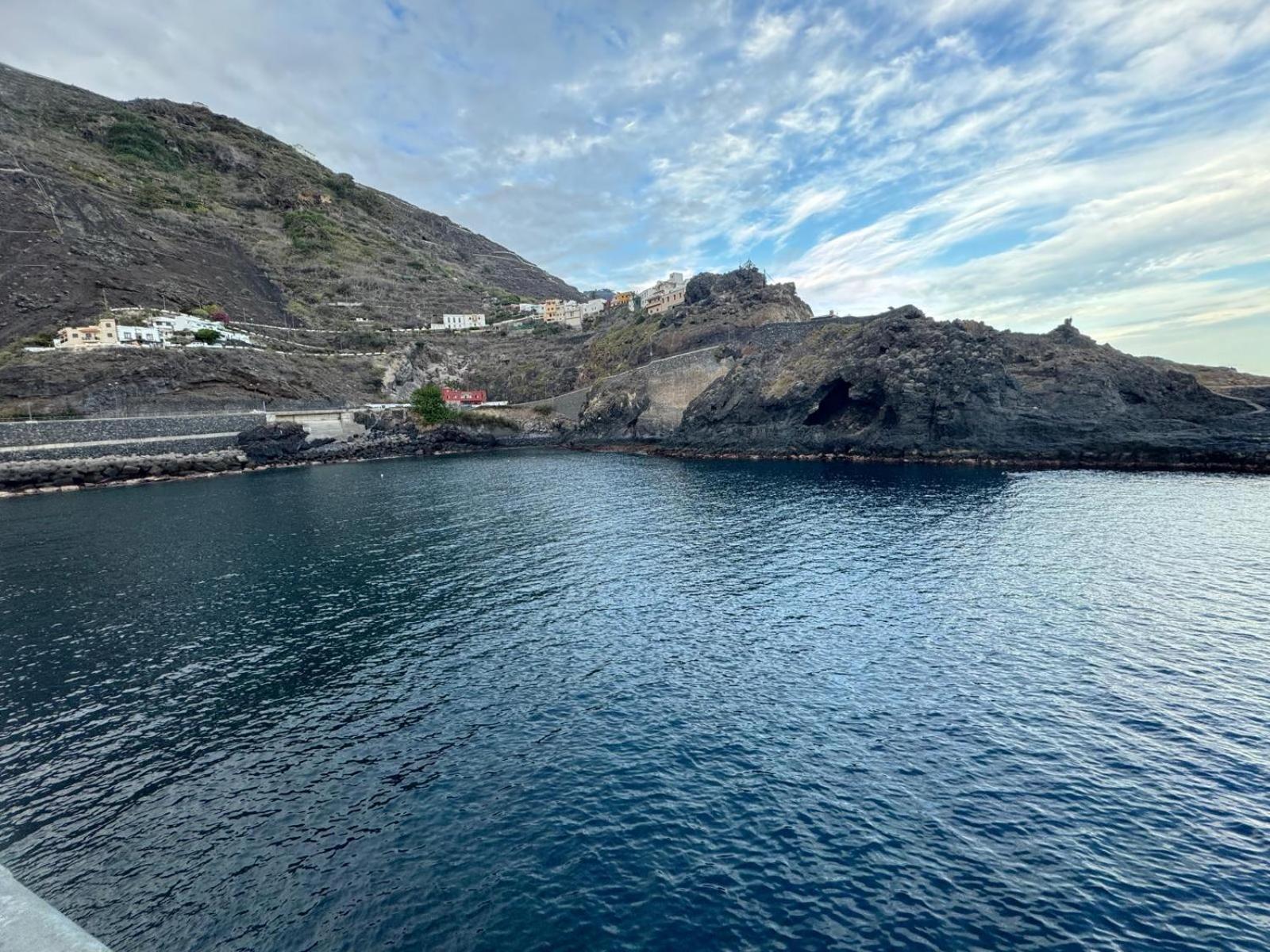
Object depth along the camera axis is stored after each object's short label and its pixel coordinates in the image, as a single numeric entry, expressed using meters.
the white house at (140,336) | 94.94
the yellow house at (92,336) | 90.75
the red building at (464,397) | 127.94
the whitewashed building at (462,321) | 167.25
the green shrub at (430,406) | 115.25
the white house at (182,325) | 100.62
